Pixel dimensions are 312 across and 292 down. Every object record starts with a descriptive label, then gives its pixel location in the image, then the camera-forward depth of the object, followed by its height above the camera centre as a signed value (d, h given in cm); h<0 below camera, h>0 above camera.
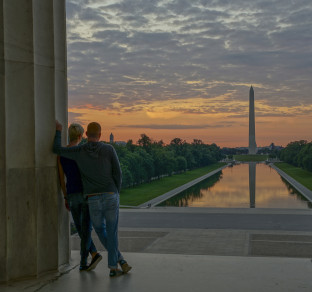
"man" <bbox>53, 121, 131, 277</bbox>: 522 -37
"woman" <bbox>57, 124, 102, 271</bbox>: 541 -60
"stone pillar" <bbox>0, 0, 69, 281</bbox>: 498 +14
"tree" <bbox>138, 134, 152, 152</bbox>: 7062 +155
